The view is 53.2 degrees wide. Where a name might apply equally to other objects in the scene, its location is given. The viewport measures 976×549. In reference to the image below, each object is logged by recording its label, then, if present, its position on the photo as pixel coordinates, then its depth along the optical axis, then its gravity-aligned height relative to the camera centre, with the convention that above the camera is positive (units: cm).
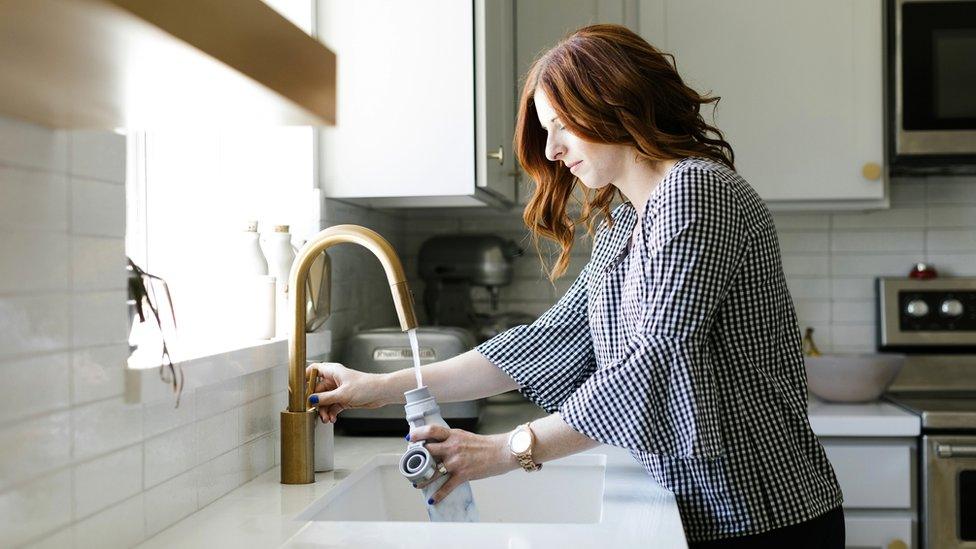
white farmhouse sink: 113 -31
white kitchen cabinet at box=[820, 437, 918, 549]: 235 -51
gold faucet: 146 -18
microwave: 253 +51
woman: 116 -8
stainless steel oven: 279 -17
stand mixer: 274 +2
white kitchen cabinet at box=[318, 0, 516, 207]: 202 +37
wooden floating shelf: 54 +14
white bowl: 251 -26
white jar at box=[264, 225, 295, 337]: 167 +2
